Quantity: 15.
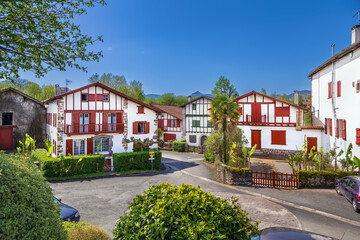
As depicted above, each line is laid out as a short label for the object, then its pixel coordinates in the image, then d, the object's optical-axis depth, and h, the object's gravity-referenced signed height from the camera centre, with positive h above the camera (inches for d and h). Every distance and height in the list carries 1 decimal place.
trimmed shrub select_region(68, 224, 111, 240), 240.3 -122.3
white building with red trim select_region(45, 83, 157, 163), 846.5 +8.8
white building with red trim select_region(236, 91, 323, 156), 1020.8 -12.3
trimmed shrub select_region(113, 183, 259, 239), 167.9 -77.4
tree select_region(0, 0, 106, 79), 250.7 +105.1
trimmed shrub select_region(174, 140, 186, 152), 1373.0 -139.5
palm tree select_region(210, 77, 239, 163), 796.6 +45.0
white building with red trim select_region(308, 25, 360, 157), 633.0 +84.9
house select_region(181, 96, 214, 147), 1376.7 +10.7
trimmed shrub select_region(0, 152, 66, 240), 140.9 -57.1
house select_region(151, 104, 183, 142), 1514.6 -11.8
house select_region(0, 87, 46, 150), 1064.2 +26.1
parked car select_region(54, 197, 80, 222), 367.6 -153.1
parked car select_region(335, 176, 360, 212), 439.5 -143.6
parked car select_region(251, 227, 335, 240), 255.0 -133.0
